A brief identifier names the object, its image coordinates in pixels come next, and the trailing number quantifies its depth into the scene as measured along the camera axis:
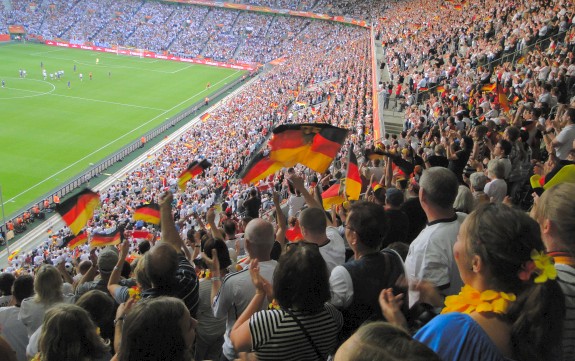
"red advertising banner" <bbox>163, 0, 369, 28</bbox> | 61.84
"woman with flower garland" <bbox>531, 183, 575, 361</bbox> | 2.90
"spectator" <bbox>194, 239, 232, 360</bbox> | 4.85
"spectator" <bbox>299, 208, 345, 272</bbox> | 4.41
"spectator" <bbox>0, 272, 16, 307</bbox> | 6.37
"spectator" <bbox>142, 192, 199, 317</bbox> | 4.06
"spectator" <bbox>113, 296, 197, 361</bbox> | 2.68
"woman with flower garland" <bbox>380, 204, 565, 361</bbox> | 2.30
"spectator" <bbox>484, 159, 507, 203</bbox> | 6.76
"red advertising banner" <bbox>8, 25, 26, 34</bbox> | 63.88
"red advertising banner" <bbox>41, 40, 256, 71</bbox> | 58.12
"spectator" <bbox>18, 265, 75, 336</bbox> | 4.71
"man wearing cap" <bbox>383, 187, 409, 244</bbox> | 4.94
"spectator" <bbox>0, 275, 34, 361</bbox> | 4.90
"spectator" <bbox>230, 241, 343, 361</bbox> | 3.12
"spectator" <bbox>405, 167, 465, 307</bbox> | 3.64
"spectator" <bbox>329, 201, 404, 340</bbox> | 3.53
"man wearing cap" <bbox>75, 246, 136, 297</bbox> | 5.45
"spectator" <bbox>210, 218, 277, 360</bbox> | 3.92
